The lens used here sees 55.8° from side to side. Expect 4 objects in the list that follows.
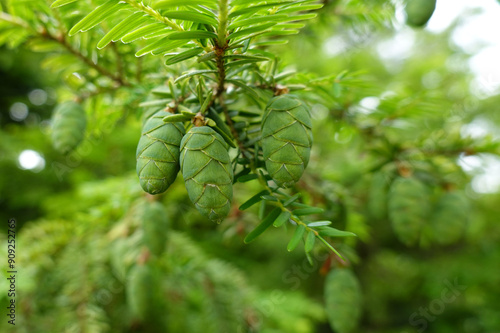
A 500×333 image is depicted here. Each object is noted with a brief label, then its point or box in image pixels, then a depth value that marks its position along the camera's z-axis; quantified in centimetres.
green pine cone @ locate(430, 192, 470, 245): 16
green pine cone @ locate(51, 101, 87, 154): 13
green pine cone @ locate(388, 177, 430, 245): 14
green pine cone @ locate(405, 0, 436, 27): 13
